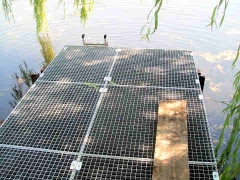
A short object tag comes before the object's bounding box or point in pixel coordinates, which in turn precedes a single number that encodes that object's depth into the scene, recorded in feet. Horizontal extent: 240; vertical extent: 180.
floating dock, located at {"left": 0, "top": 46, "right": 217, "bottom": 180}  8.38
